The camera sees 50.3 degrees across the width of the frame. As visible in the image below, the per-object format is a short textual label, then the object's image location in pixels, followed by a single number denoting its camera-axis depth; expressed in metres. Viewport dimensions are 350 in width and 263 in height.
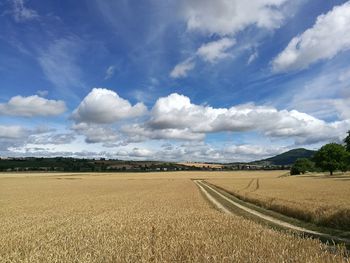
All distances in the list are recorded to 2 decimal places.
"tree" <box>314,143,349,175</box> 119.12
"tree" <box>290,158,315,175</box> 163.88
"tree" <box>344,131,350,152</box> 95.69
